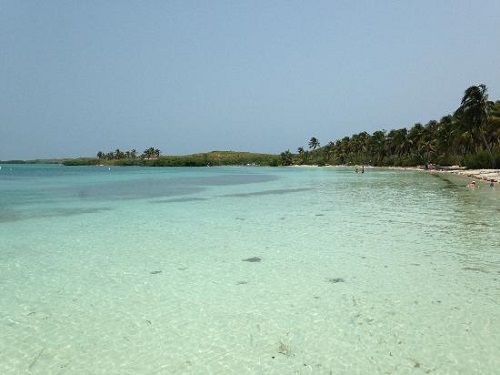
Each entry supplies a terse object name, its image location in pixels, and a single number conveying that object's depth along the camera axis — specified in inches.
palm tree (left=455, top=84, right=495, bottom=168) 2677.2
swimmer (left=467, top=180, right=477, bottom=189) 1495.1
